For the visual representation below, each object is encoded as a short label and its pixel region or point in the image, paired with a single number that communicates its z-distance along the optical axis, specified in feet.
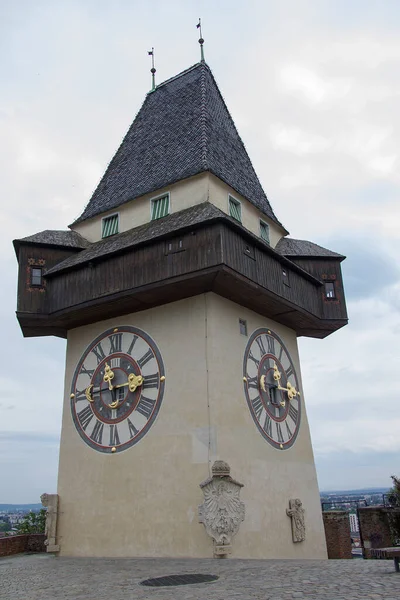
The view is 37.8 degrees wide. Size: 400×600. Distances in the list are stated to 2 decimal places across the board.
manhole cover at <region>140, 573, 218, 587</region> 24.29
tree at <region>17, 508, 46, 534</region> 78.79
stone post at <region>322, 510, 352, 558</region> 51.90
